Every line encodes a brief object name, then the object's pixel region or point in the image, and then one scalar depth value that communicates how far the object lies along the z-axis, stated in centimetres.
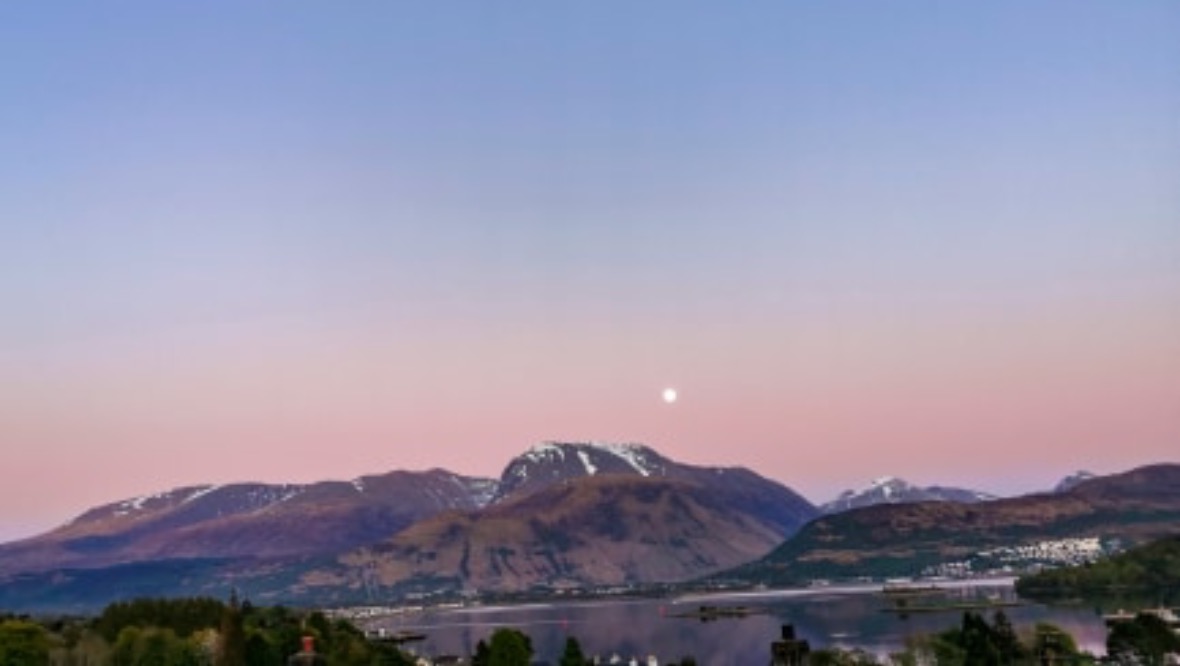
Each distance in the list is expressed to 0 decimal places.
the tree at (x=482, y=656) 16430
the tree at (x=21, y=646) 15475
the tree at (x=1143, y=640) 15300
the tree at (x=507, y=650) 15600
